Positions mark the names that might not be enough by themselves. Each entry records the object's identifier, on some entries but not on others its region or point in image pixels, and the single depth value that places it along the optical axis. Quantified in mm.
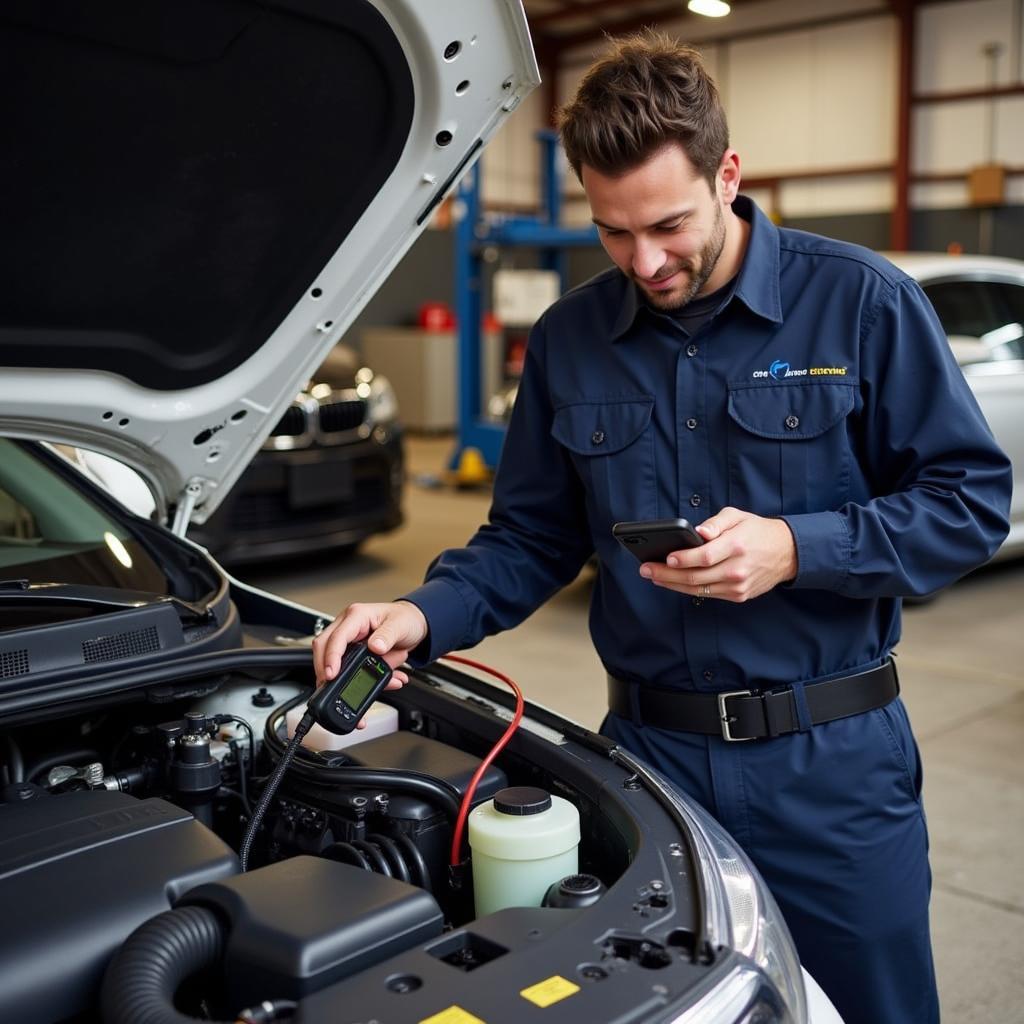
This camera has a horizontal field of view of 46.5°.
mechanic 1423
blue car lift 7723
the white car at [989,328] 4664
